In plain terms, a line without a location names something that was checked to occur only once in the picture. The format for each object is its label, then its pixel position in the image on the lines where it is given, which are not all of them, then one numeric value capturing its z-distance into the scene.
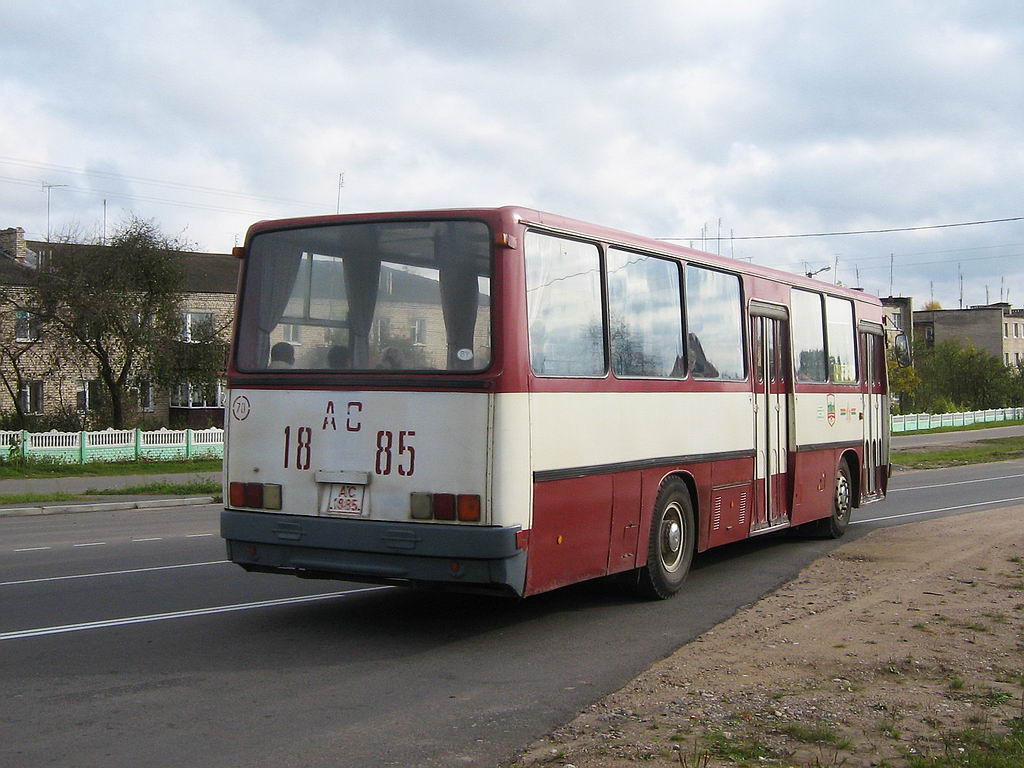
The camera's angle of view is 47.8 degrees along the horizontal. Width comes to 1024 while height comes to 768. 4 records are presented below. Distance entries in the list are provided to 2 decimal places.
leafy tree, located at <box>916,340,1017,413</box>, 89.38
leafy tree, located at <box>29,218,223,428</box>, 33.78
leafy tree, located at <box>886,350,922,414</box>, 68.06
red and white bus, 7.95
